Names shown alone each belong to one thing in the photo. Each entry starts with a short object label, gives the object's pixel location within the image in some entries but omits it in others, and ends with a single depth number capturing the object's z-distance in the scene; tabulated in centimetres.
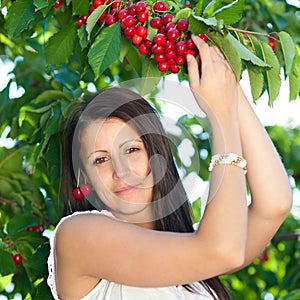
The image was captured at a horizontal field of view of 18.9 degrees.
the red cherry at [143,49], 220
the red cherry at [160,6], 216
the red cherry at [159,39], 207
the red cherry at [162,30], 211
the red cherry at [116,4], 229
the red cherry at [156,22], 213
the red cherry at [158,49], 209
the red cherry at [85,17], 250
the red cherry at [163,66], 213
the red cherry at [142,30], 215
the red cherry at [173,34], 205
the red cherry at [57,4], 261
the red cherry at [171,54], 208
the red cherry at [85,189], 228
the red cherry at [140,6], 215
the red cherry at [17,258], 321
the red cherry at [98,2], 237
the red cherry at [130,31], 218
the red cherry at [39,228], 331
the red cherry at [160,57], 212
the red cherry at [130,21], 219
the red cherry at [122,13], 222
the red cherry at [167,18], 212
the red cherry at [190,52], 205
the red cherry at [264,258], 466
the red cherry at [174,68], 212
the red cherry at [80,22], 255
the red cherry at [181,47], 204
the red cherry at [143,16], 215
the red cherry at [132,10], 219
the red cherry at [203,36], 204
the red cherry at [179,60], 207
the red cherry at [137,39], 218
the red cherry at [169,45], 206
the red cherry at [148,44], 217
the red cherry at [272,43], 238
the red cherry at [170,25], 209
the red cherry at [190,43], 204
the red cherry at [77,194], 232
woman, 191
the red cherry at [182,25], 206
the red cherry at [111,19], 225
